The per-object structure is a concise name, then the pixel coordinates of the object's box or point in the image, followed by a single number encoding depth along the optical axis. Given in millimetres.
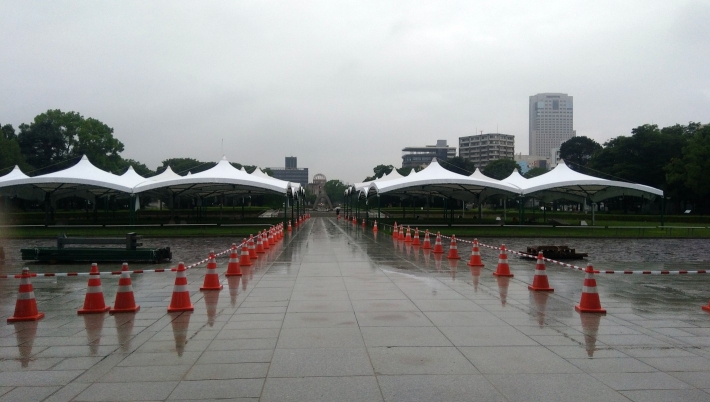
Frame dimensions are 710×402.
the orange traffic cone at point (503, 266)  14227
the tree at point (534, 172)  117750
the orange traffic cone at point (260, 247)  21062
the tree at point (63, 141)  79062
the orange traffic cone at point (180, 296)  9766
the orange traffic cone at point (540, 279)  11859
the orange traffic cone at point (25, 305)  9031
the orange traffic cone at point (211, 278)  12083
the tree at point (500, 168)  110319
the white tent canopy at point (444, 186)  40125
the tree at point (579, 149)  121500
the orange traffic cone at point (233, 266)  14289
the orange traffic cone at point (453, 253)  18766
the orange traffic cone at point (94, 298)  9562
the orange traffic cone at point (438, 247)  21031
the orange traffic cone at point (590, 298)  9570
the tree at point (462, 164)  121750
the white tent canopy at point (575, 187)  42312
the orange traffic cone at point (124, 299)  9656
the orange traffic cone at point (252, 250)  18505
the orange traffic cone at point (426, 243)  22125
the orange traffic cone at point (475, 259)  16484
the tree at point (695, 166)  61031
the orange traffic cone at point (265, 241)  22969
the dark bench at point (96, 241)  17984
